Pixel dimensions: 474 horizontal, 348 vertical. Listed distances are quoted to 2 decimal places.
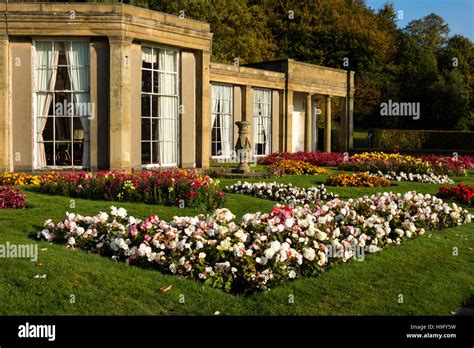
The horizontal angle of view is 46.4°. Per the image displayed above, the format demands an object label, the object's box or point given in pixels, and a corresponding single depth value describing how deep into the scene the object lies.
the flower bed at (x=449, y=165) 21.36
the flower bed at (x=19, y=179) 14.35
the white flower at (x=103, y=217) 8.30
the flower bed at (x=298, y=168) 20.47
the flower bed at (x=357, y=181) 16.67
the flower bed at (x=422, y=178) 19.06
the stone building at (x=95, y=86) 16.20
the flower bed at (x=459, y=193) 13.63
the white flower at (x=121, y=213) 8.59
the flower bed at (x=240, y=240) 6.72
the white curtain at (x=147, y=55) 17.47
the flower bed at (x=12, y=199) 10.84
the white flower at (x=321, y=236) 7.53
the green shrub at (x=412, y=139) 41.69
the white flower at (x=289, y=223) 7.65
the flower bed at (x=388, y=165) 20.44
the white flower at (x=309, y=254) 7.00
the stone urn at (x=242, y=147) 19.17
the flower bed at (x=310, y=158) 25.83
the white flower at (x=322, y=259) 7.10
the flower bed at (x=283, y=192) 13.62
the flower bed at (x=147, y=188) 11.82
